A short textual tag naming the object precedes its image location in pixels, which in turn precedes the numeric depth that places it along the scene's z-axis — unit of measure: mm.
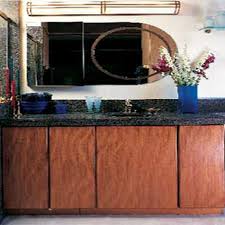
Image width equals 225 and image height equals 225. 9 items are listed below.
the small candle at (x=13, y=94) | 2667
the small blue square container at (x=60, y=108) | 2809
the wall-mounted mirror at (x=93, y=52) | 2876
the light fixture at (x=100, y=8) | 2857
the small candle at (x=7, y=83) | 2612
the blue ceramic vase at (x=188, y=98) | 2703
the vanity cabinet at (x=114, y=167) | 2458
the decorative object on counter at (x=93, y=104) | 2817
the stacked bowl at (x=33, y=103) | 2740
